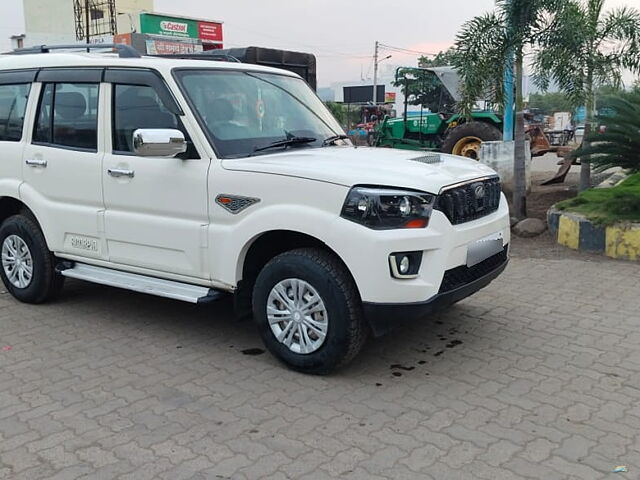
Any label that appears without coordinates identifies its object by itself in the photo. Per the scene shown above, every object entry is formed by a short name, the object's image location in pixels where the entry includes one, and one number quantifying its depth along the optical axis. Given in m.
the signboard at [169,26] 35.53
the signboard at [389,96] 53.80
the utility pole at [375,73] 50.17
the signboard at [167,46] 25.64
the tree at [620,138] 8.27
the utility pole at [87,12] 34.36
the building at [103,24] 35.62
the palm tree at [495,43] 8.31
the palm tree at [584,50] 8.26
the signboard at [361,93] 54.09
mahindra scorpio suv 3.87
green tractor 15.74
